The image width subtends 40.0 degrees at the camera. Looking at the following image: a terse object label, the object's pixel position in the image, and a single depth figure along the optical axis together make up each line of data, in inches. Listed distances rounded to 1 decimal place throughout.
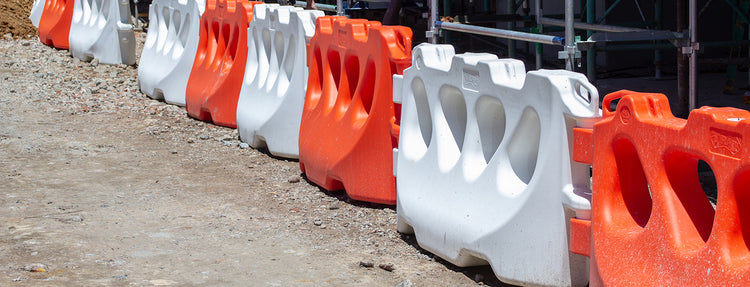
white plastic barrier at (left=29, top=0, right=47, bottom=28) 689.0
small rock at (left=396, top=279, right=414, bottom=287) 203.9
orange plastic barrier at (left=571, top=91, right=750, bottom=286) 144.4
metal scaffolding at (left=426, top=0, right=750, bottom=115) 307.4
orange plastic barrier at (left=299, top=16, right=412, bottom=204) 266.2
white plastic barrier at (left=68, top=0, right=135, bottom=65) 534.6
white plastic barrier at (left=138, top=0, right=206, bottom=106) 430.6
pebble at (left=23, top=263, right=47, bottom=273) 215.2
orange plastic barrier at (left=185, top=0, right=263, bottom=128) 377.7
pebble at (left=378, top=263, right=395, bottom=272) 217.8
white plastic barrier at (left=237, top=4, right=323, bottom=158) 331.3
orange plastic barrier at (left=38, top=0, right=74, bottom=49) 604.7
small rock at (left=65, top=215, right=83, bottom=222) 260.7
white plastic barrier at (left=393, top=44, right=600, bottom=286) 187.8
